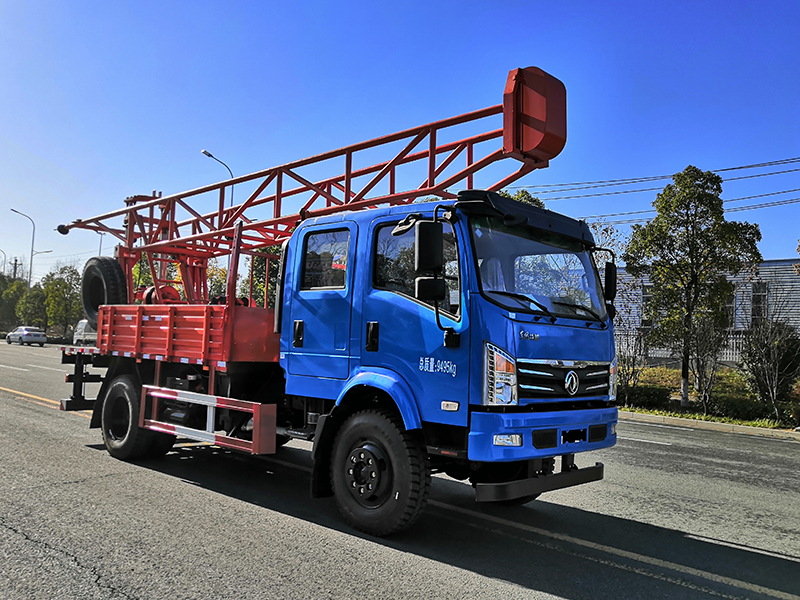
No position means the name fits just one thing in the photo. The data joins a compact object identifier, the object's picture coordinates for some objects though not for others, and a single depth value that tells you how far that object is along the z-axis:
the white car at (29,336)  43.25
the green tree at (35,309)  59.22
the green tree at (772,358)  15.04
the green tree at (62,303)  52.53
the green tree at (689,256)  16.91
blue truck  4.59
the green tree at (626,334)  17.72
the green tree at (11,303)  70.38
